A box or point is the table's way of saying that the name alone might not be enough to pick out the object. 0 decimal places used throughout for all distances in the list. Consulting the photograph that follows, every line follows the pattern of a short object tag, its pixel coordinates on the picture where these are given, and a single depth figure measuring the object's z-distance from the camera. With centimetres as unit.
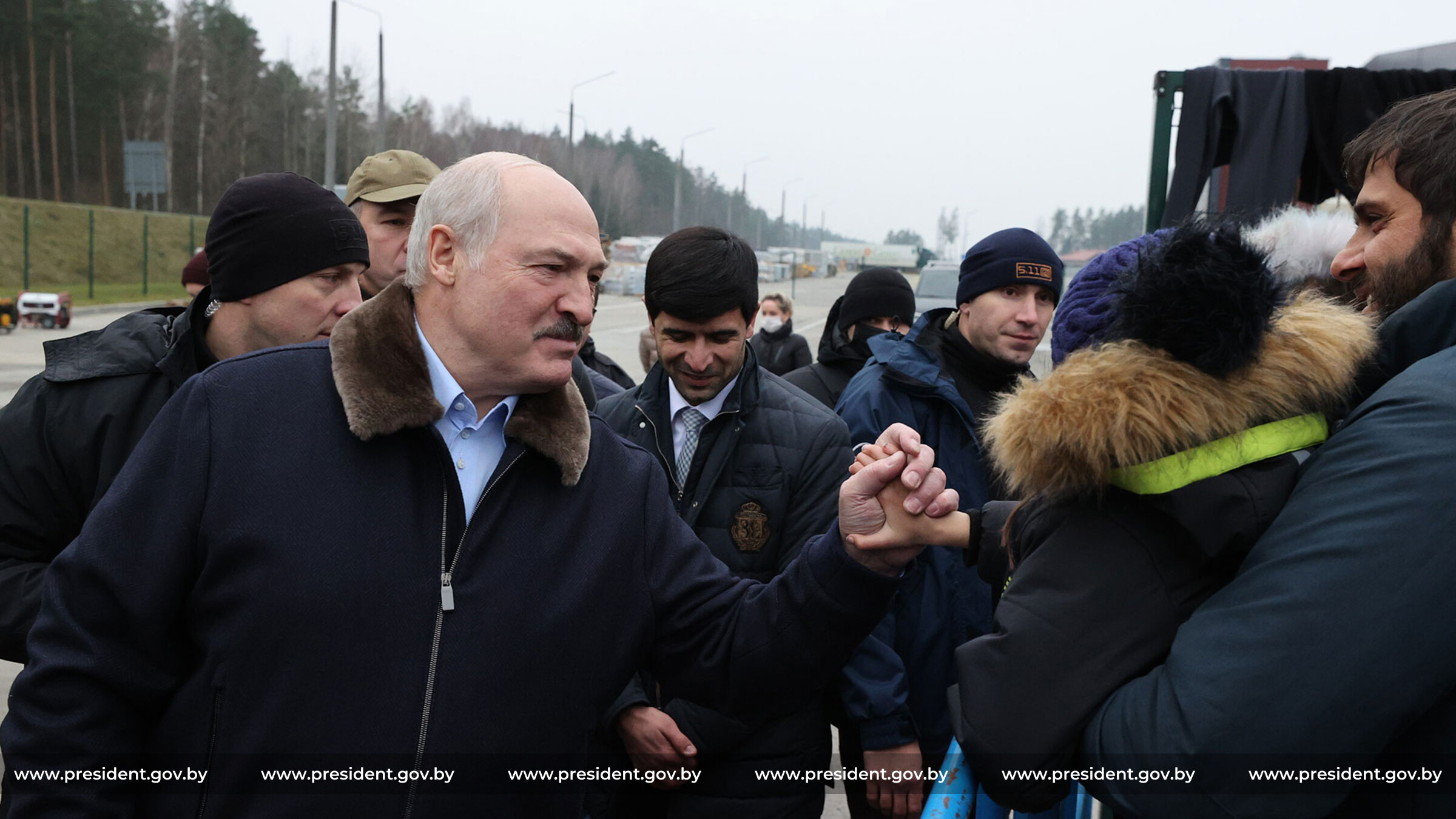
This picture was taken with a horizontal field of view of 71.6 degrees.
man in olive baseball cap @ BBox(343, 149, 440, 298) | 371
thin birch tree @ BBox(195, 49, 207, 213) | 5541
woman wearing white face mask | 859
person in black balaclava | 544
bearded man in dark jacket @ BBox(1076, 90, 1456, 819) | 128
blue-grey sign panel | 3522
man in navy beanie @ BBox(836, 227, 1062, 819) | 279
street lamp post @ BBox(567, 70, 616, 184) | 2541
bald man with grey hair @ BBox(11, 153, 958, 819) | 173
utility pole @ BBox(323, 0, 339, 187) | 1891
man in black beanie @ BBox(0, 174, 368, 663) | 227
